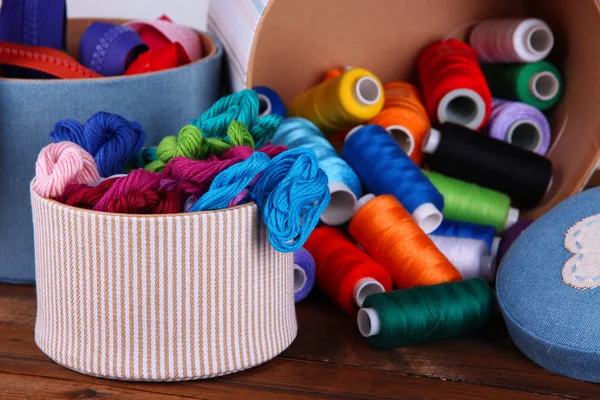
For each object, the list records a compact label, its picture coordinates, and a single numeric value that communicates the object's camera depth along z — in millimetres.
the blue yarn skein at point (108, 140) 643
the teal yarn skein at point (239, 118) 651
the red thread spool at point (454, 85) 766
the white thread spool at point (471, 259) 705
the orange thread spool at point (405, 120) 757
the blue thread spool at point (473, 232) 719
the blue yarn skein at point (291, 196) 594
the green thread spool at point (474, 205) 744
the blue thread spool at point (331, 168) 709
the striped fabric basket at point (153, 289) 589
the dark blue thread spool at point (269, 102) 749
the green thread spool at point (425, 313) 635
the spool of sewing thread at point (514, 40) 781
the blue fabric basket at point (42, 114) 669
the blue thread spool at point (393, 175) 711
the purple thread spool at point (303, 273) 677
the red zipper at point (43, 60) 694
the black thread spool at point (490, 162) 750
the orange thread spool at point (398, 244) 679
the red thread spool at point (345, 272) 672
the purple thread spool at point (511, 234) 716
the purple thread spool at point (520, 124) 777
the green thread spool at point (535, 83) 784
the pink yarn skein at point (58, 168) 603
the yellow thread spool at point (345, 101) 733
